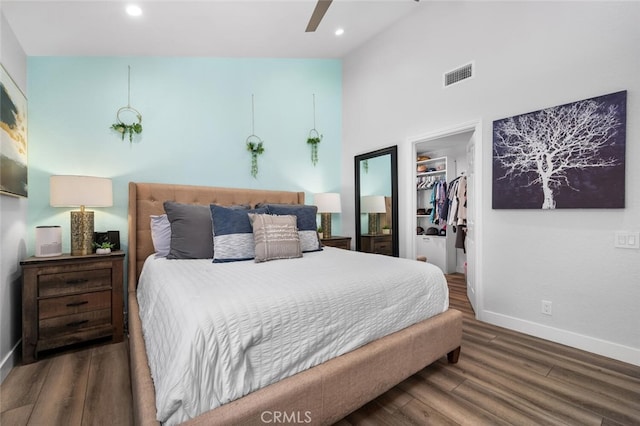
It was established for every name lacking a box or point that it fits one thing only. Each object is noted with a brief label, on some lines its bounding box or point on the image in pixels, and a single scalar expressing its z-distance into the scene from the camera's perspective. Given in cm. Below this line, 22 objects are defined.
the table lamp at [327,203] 389
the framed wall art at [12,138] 192
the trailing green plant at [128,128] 280
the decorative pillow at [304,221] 274
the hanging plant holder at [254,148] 361
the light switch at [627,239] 201
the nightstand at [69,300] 207
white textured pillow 254
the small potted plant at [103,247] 246
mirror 377
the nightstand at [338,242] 376
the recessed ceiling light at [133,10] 236
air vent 294
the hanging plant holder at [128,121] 284
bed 106
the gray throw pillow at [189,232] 236
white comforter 100
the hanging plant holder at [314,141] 415
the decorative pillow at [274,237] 224
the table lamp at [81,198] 230
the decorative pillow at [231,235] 228
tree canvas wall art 208
